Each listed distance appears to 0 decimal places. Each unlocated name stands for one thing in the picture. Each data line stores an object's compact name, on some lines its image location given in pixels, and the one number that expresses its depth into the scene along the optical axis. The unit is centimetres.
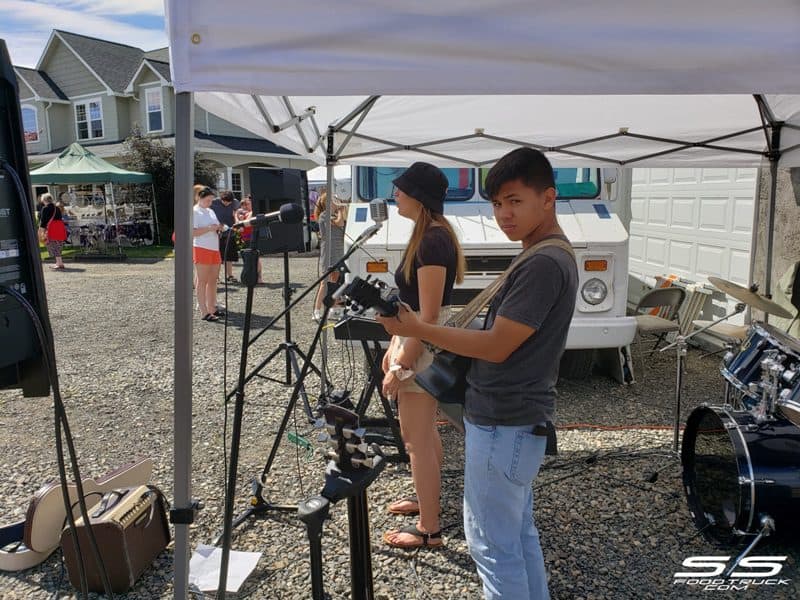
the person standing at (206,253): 827
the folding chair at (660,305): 588
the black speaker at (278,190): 455
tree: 1988
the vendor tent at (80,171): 1647
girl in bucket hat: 259
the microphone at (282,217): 255
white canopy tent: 185
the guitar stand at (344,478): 187
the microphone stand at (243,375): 240
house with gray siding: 2334
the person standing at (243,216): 1288
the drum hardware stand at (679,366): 378
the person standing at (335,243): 480
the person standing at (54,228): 1441
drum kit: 282
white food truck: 503
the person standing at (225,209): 1202
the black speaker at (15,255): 188
